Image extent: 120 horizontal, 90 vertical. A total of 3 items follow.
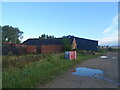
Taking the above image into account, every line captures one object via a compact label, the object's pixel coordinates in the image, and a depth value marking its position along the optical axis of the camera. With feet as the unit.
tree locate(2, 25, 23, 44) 128.56
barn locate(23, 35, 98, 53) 78.09
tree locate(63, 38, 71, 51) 64.67
